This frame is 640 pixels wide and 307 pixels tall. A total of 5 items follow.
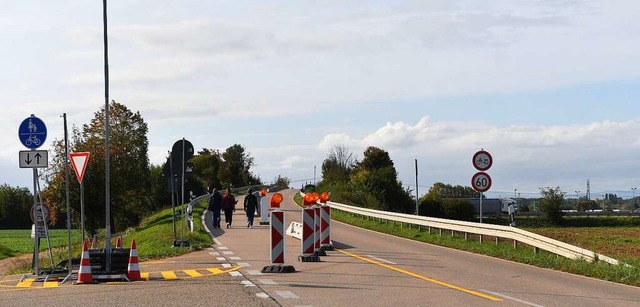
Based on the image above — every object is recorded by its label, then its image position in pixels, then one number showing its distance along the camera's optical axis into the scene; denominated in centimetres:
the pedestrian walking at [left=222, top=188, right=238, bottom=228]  3769
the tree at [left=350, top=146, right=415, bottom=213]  8045
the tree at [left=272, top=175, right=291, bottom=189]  13535
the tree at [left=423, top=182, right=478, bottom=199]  14550
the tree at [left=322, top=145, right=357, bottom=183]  10464
